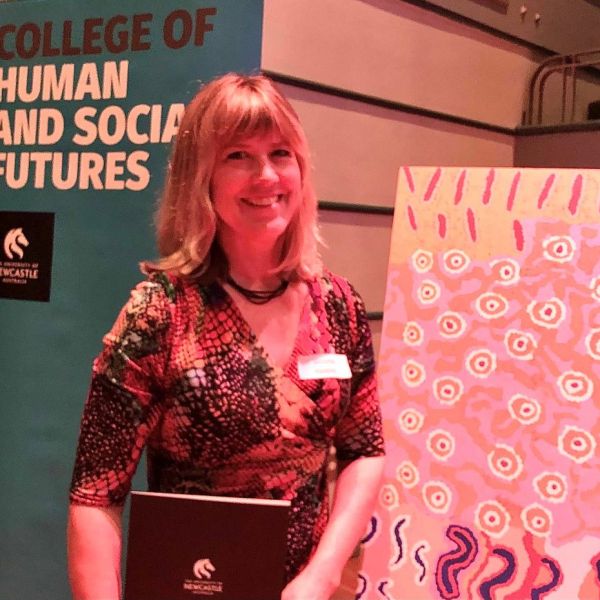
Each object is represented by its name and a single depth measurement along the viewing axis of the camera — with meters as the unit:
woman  1.36
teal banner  2.34
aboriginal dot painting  1.56
